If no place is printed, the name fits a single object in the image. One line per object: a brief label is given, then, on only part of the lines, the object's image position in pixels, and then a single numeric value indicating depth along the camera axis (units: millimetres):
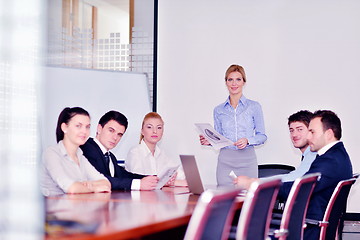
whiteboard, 6012
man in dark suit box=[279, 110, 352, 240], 3713
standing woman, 5547
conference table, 2053
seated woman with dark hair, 3693
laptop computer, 3834
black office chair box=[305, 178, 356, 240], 3592
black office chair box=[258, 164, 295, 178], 5292
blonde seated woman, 4980
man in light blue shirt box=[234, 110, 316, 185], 4828
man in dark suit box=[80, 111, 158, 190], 4184
